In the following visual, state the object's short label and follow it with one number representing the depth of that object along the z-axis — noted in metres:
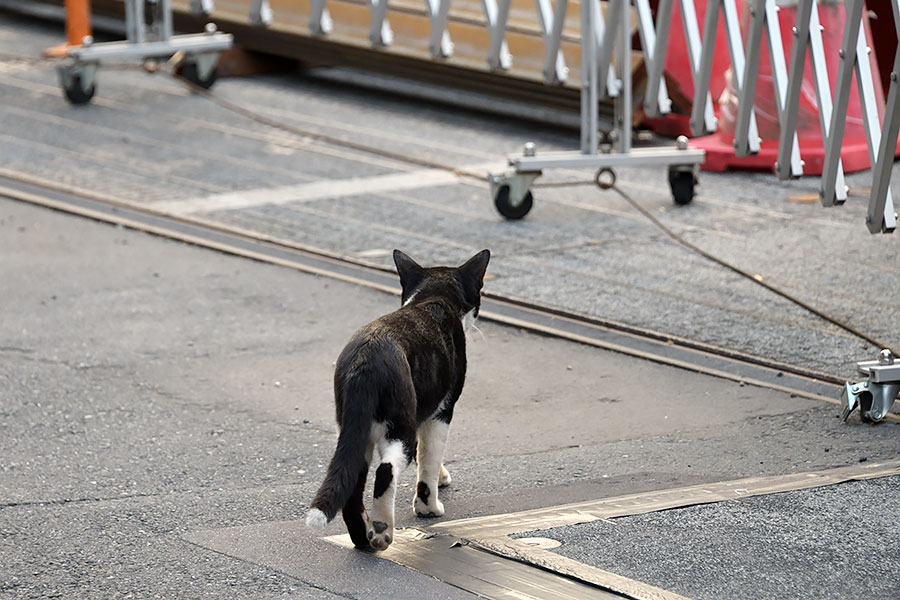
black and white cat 8.08
